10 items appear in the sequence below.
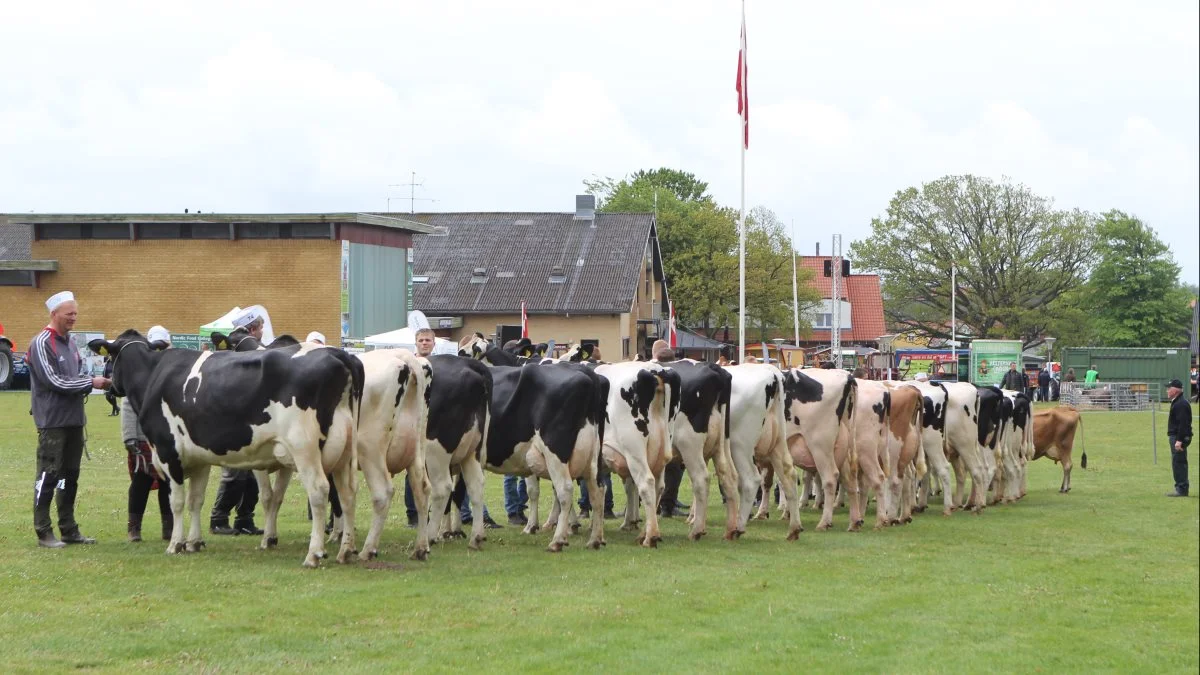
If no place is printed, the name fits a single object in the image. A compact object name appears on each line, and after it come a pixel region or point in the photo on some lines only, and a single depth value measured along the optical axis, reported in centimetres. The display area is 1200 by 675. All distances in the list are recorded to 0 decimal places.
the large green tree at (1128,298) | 7688
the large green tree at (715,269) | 8012
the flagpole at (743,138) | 3247
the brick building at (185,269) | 5566
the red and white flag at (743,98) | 3278
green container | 6216
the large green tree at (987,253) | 8469
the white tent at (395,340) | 2823
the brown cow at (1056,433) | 2430
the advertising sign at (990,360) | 6200
